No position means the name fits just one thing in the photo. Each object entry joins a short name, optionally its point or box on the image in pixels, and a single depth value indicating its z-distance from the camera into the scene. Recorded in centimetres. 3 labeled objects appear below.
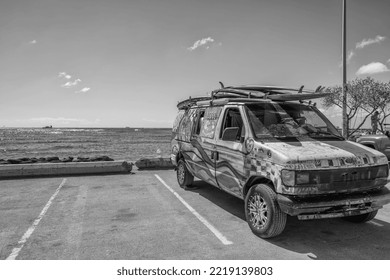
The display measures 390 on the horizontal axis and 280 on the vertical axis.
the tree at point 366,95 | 2044
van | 416
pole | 1217
